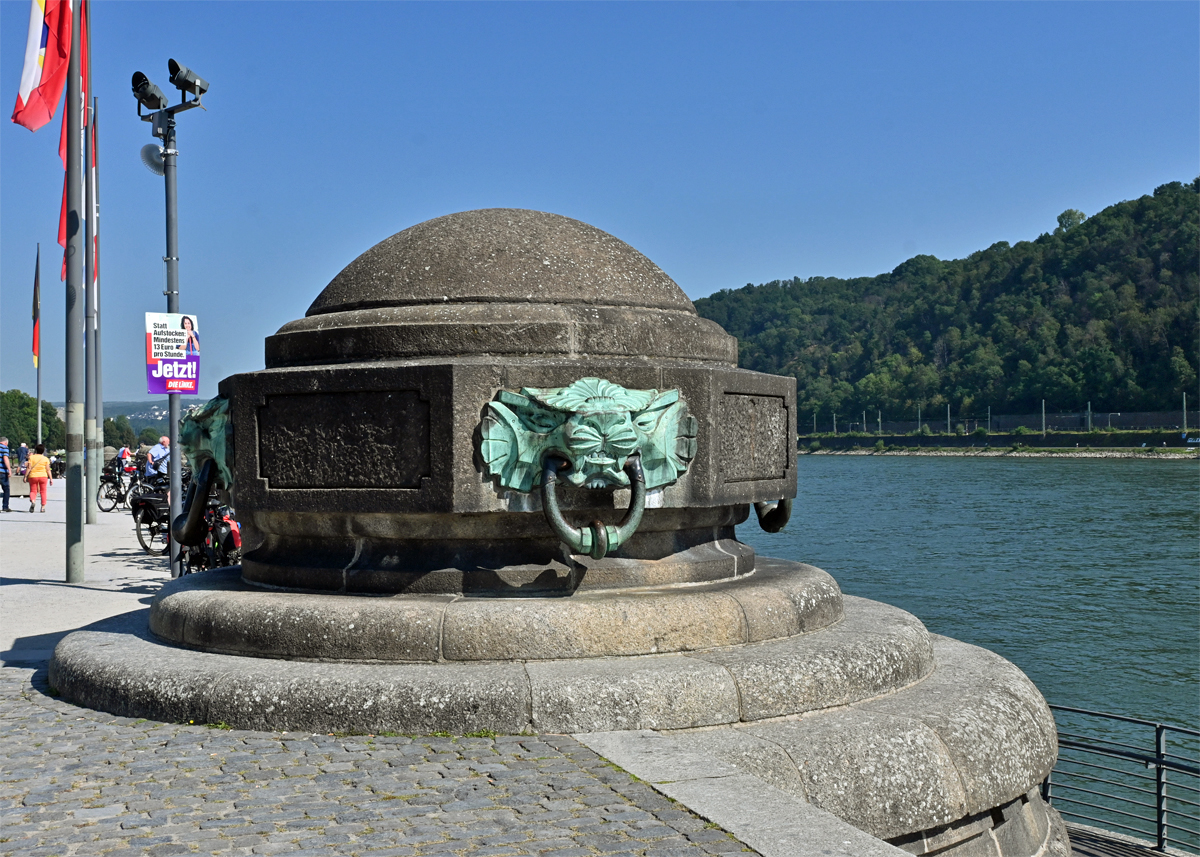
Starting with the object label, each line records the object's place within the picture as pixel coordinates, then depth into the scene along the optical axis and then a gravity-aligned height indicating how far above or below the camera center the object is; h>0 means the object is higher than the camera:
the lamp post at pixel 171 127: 11.14 +3.21
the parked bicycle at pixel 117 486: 25.92 -0.95
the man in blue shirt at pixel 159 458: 19.34 -0.23
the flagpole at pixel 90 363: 18.03 +1.45
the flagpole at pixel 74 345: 11.06 +0.99
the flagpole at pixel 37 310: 31.59 +3.77
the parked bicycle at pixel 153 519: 15.11 -0.97
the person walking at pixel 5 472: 25.30 -0.57
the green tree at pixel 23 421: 89.50 +2.02
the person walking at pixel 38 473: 25.11 -0.59
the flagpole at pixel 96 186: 17.73 +4.04
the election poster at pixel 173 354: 11.66 +0.93
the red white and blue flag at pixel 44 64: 11.59 +3.86
